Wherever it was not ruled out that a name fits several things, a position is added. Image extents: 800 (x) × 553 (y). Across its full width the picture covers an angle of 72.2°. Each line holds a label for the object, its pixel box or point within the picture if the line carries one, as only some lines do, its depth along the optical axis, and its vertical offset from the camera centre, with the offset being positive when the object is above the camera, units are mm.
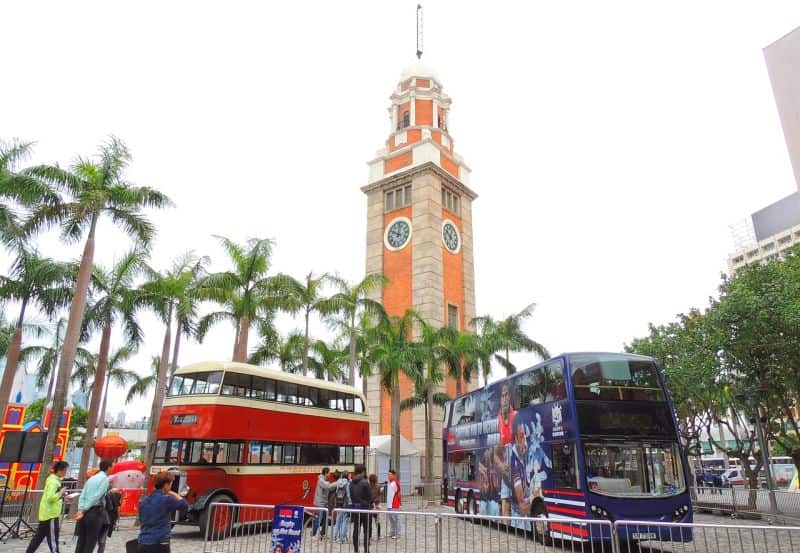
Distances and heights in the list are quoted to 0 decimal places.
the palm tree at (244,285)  21422 +6475
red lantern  20172 +330
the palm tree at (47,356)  35594 +6230
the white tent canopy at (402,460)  30781 -154
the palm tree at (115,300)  20531 +5558
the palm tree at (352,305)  27281 +7403
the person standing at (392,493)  13617 -846
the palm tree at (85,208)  16016 +7267
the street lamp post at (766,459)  17781 +28
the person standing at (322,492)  13920 -852
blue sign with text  8398 -1072
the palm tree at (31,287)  18266 +5549
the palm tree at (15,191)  15984 +7370
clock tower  38906 +17597
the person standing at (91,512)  8383 -841
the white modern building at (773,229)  76250 +32220
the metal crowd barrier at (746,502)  18969 -1544
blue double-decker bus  11125 +306
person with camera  6531 -674
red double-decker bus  13781 +510
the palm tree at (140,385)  42719 +5220
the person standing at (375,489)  13359 -788
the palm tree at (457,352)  28656 +5266
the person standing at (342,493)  13684 -875
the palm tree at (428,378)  27328 +3823
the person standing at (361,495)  11328 -747
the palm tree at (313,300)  26389 +7254
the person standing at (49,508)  9469 -895
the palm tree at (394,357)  26266 +4580
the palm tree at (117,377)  41188 +5765
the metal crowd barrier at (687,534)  6749 -1042
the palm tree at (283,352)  30325 +5666
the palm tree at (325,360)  32875 +5584
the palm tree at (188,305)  20953 +5497
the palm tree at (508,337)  29344 +6249
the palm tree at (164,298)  20562 +5705
